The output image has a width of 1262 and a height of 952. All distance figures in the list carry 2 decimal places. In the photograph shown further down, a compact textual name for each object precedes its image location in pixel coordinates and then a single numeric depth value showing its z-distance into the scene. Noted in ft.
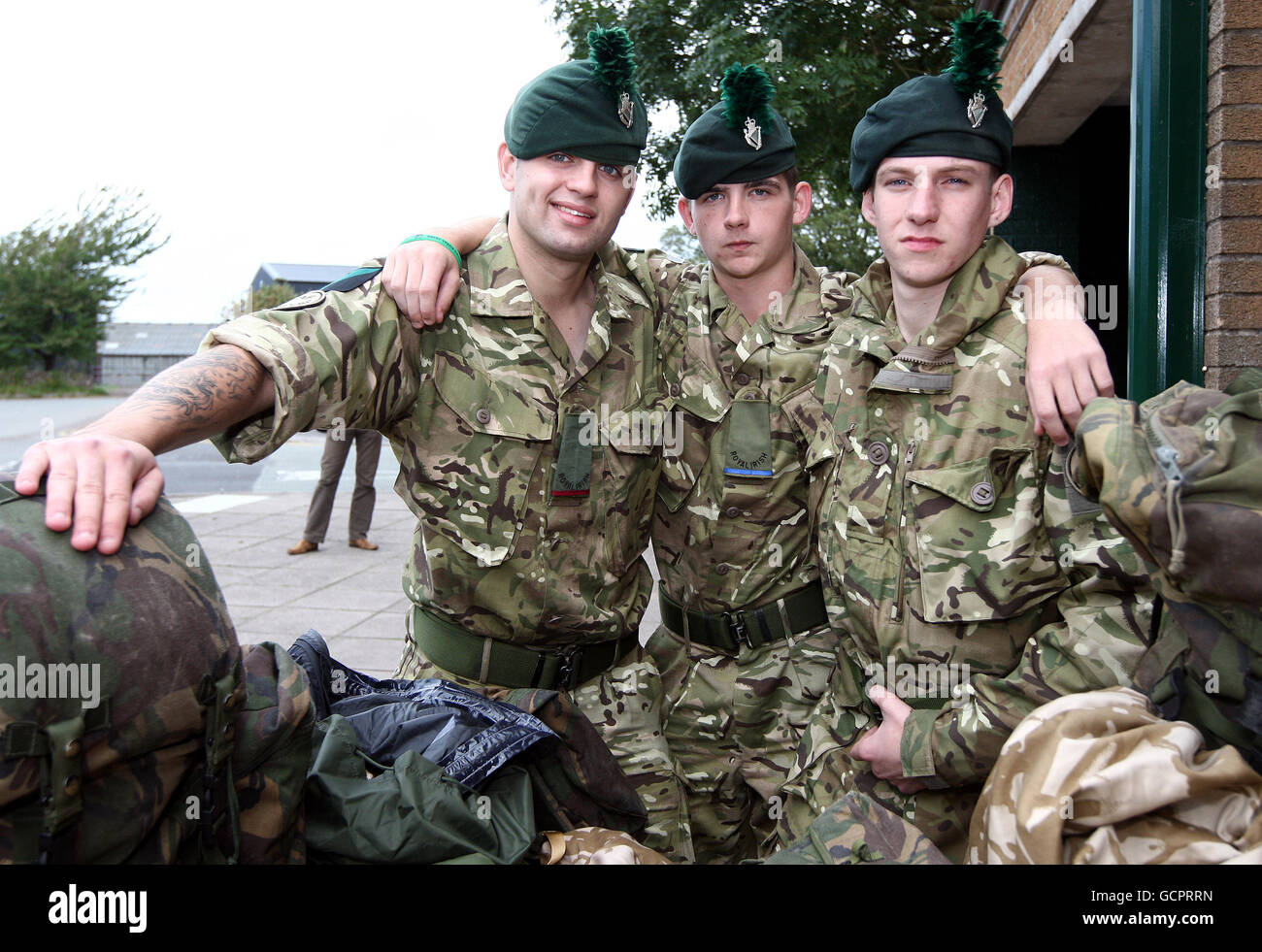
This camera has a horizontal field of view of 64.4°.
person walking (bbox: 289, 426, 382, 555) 24.38
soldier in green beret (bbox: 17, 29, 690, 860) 7.91
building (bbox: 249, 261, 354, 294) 173.37
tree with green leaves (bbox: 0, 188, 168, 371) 134.51
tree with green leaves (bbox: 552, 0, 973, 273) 22.59
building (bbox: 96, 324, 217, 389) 145.28
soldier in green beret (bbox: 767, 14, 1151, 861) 6.56
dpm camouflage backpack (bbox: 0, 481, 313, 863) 4.09
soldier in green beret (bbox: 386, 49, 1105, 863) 8.76
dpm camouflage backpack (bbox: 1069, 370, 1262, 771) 4.07
